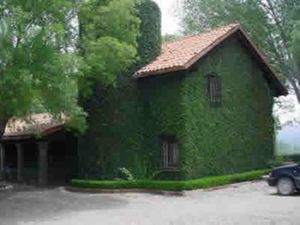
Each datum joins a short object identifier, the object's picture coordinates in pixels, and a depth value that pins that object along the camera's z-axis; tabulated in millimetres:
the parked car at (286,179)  19656
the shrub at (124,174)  24500
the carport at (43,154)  29250
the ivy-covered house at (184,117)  23844
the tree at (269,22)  40781
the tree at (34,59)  18203
